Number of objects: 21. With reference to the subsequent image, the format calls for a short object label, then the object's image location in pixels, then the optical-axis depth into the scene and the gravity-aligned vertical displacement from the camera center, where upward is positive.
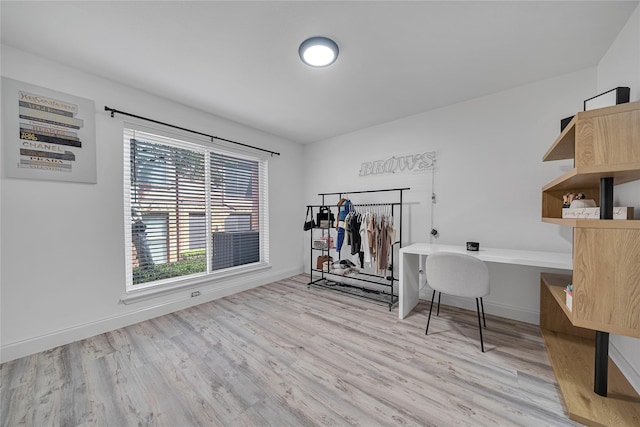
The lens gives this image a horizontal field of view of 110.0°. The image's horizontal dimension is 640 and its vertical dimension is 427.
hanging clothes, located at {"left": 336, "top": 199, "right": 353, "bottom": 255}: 3.30 -0.09
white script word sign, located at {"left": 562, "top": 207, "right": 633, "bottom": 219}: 1.25 +0.00
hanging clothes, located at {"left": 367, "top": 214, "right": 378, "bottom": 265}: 2.97 -0.30
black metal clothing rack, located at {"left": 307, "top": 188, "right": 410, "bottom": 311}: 3.02 -1.14
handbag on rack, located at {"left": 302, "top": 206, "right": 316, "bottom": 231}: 3.73 -0.23
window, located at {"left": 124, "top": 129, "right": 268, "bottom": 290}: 2.54 +0.01
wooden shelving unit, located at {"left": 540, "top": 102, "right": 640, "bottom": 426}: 1.10 -0.25
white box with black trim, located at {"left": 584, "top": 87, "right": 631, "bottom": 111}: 1.33 +0.72
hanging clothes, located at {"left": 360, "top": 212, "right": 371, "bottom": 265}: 2.97 -0.36
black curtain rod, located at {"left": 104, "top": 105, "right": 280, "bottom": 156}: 2.29 +1.02
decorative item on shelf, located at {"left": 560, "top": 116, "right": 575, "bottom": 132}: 1.75 +0.72
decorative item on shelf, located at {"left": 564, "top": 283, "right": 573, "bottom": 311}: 1.32 -0.53
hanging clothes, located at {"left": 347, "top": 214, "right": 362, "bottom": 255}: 3.17 -0.31
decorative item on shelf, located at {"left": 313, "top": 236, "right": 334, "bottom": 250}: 3.74 -0.54
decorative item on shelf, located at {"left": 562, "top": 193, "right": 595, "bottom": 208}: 1.67 +0.11
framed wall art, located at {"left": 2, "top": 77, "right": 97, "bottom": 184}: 1.83 +0.67
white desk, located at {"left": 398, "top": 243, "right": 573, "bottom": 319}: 1.84 -0.42
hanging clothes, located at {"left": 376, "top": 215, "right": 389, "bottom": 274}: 2.95 -0.47
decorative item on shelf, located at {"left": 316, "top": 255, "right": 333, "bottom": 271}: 3.68 -0.83
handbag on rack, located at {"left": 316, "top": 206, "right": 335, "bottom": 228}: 3.55 -0.11
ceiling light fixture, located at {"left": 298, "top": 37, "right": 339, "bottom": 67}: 1.74 +1.30
